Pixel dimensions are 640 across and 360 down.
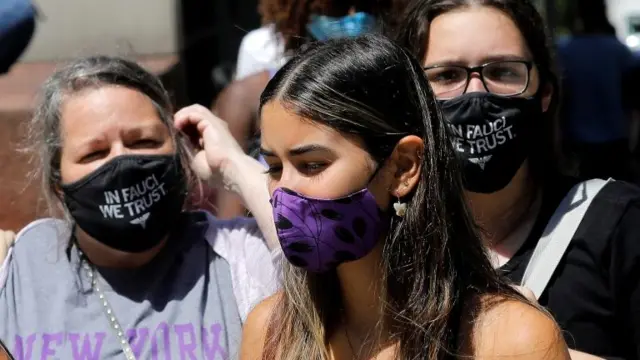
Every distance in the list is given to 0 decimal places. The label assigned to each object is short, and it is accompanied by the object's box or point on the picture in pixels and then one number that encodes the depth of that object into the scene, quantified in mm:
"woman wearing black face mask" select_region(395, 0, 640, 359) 4641
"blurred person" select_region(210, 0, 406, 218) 6441
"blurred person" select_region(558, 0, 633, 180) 10933
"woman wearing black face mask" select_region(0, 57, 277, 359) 5087
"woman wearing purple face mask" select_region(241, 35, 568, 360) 3823
